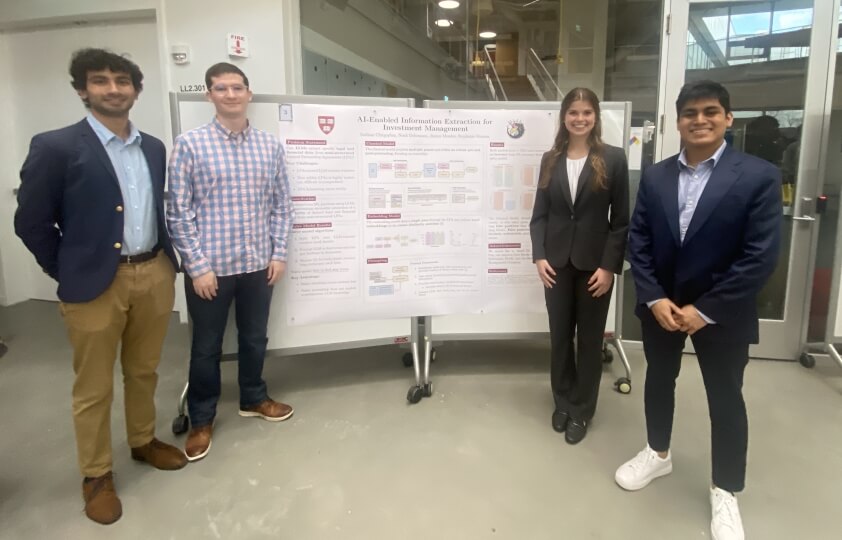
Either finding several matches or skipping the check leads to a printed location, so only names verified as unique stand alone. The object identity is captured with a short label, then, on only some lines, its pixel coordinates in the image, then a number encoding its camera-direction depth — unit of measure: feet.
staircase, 19.45
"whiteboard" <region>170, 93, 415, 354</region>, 8.01
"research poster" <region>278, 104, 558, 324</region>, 8.68
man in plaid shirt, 7.10
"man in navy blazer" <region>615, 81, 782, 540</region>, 5.37
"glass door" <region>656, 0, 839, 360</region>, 10.29
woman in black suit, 7.34
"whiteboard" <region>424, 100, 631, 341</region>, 9.93
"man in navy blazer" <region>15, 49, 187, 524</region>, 5.81
